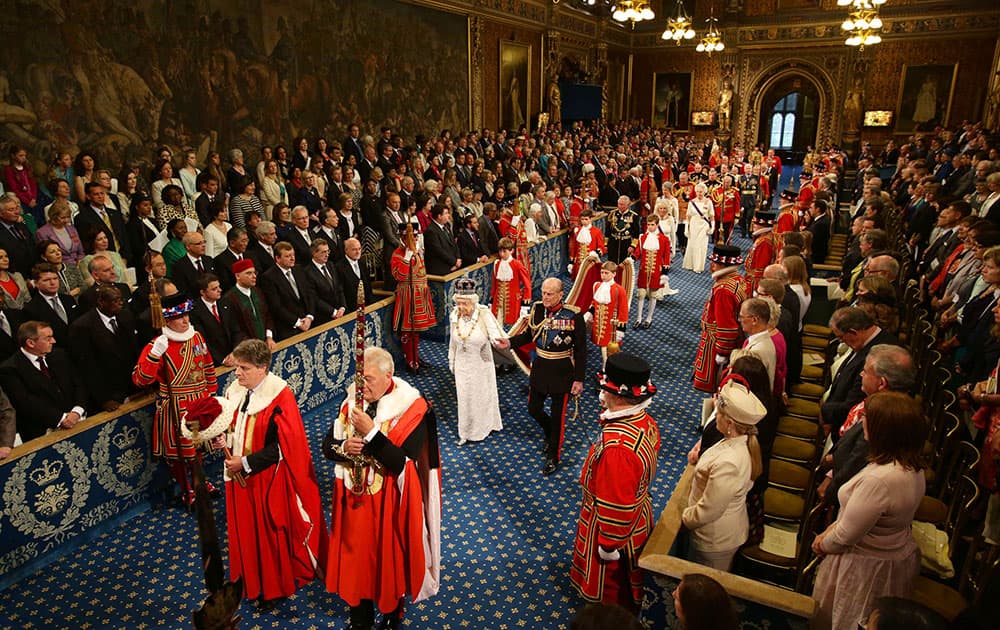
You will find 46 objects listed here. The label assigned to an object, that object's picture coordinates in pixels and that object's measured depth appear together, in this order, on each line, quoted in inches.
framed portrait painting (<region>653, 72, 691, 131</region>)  1183.6
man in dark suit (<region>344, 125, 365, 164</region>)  539.2
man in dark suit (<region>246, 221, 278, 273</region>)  293.3
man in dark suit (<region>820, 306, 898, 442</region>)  174.7
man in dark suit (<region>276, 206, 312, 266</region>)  334.3
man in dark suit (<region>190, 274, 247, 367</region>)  226.1
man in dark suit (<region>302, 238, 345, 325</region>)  285.7
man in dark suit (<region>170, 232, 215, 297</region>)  264.8
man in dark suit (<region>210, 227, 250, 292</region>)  276.6
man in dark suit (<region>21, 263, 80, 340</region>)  213.2
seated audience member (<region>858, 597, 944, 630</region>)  79.3
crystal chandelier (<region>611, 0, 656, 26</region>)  483.2
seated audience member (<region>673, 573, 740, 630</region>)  91.2
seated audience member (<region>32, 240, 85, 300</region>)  235.5
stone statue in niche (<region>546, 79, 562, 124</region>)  889.1
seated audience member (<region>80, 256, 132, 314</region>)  216.2
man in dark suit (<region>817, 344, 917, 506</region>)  132.3
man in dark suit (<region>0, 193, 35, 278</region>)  274.5
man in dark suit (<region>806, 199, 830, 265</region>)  392.8
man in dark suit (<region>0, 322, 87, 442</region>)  183.5
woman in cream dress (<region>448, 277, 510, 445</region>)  246.2
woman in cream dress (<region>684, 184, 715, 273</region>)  506.6
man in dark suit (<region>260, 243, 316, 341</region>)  270.4
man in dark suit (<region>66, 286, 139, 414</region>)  203.6
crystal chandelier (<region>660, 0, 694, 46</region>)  689.0
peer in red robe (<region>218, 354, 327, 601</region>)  151.6
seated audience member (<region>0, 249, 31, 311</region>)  228.8
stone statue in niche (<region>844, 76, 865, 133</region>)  1041.5
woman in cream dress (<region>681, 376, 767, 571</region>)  134.1
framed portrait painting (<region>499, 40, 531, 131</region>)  789.2
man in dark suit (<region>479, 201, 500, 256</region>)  424.4
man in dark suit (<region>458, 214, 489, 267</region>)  401.1
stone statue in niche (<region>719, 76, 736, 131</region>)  1136.2
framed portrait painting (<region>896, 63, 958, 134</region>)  983.6
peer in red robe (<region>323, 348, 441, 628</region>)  141.6
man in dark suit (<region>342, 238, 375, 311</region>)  305.1
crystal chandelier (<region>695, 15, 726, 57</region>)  778.8
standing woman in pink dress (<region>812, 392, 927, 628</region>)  112.8
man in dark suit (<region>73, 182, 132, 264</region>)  306.3
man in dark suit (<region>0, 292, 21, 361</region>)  211.1
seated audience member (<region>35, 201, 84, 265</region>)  280.7
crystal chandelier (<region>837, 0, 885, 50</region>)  616.7
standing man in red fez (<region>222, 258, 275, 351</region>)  241.4
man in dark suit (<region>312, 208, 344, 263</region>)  337.8
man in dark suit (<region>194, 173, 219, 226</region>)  363.6
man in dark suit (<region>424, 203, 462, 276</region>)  368.5
